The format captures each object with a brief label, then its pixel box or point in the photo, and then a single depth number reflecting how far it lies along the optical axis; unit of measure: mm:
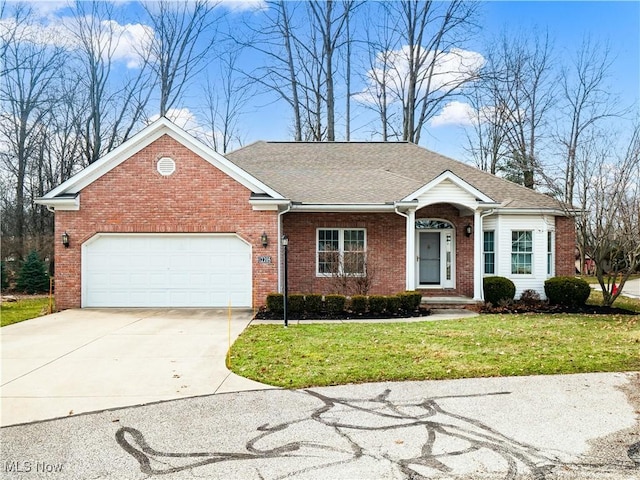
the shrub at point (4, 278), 22188
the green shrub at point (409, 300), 13125
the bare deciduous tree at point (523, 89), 29031
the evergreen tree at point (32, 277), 21156
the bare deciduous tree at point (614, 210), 13945
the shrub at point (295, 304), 12648
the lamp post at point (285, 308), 10828
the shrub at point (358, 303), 12922
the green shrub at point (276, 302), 12609
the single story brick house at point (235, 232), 13633
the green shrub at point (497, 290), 14297
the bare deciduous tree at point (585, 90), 25656
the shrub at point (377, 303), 12953
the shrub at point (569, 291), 14212
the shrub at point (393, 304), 12984
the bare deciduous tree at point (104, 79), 27530
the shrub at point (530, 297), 14708
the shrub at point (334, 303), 12758
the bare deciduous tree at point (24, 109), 25719
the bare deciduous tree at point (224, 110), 31828
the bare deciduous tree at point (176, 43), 28453
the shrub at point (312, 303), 12727
